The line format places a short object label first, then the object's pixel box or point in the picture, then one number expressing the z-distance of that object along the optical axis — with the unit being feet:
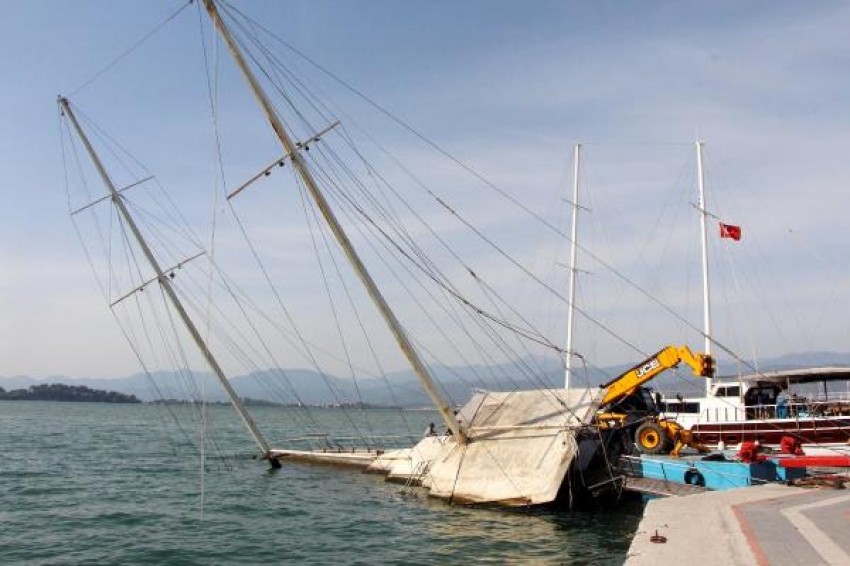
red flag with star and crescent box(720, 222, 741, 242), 151.53
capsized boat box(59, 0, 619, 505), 74.38
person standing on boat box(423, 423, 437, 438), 107.62
